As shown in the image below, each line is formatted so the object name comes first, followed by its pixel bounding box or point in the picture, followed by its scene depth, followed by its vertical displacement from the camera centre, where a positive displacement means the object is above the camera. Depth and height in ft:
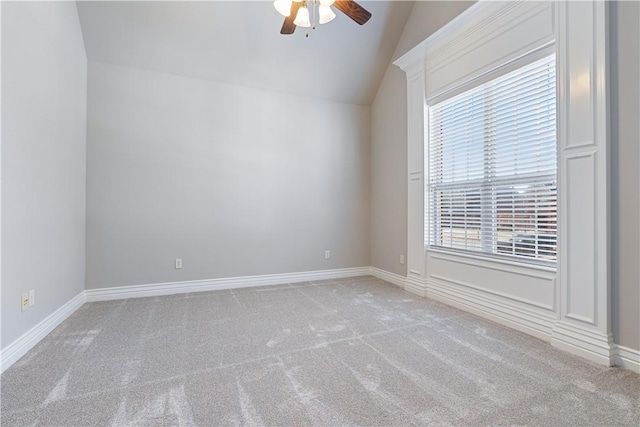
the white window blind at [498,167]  8.15 +1.48
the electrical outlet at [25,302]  7.07 -2.04
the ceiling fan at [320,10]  7.69 +5.53
